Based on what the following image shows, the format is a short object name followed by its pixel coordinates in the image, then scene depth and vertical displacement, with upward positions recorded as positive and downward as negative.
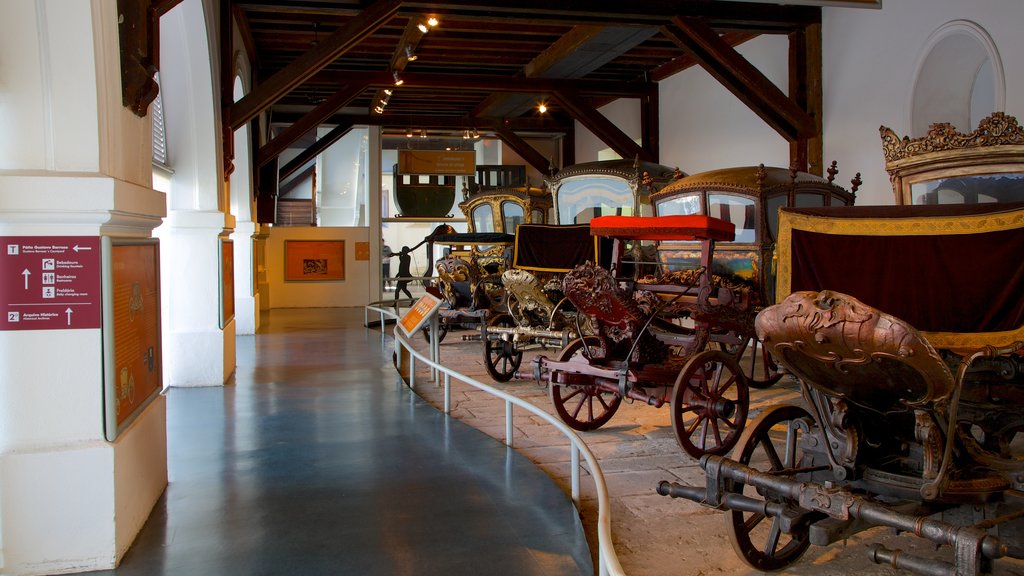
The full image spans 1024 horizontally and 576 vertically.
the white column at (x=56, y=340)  3.28 -0.28
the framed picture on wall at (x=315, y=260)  17.00 +0.27
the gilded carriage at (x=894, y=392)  2.91 -0.56
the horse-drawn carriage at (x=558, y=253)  7.84 +0.17
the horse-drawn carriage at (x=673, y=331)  5.30 -0.47
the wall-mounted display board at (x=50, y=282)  3.27 -0.03
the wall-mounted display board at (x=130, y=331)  3.48 -0.28
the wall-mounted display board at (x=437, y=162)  15.84 +2.21
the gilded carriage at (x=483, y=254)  9.16 +0.22
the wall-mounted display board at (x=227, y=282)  7.87 -0.09
